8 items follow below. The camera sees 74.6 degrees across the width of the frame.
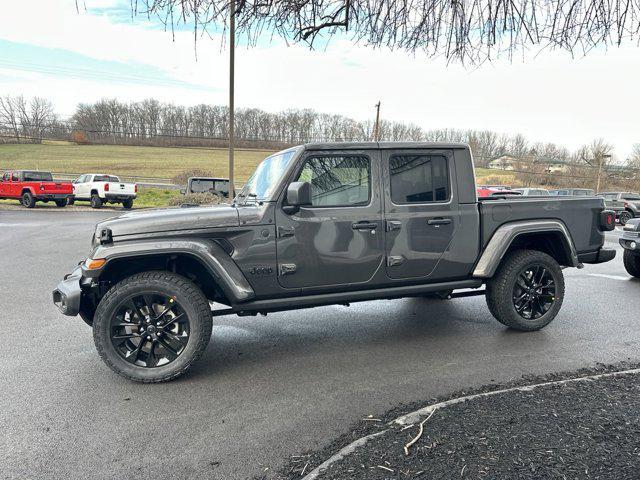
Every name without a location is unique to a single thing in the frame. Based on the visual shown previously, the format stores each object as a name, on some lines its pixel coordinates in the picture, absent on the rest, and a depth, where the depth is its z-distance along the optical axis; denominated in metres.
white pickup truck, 22.42
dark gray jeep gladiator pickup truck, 3.54
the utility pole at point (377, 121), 39.63
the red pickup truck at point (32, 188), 21.67
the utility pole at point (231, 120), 15.87
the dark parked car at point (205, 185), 19.48
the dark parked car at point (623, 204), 19.78
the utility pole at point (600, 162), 45.50
